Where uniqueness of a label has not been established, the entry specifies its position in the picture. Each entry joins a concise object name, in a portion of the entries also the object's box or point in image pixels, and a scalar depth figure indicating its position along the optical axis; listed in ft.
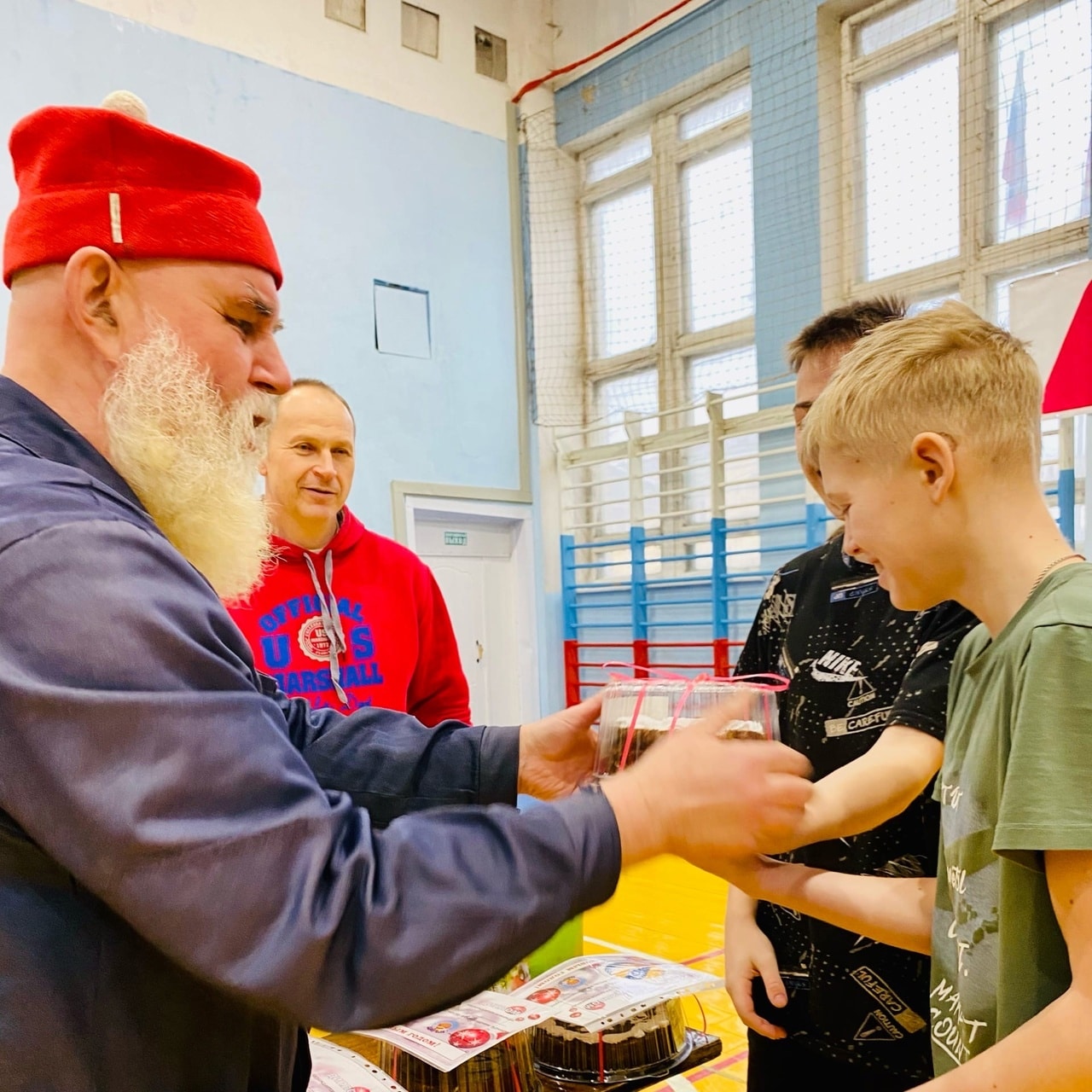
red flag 12.47
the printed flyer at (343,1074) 3.75
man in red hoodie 7.93
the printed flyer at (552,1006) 3.79
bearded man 2.29
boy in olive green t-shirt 2.75
